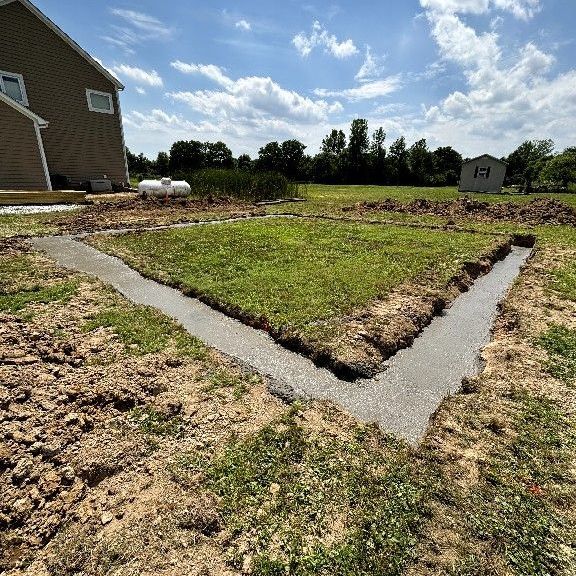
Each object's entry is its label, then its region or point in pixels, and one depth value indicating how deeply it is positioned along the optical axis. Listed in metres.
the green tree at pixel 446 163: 51.72
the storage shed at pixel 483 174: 30.03
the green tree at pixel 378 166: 56.16
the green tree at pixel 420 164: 53.60
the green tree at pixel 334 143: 70.50
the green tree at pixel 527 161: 48.16
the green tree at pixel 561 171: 38.47
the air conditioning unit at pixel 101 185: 18.72
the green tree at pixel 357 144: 59.38
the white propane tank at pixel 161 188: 17.97
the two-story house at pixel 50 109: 15.22
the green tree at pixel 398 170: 54.69
